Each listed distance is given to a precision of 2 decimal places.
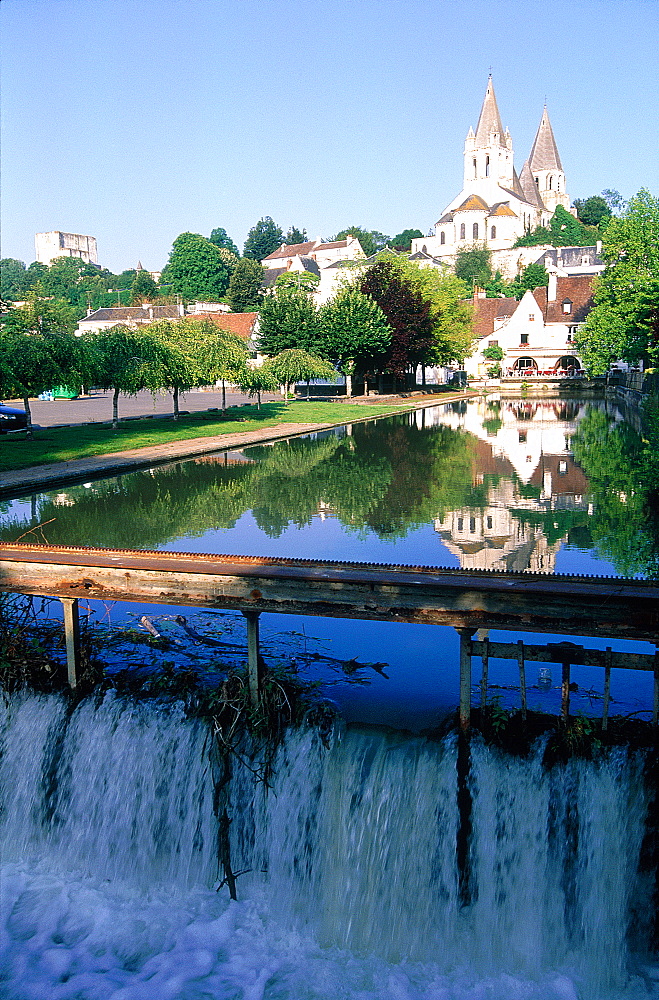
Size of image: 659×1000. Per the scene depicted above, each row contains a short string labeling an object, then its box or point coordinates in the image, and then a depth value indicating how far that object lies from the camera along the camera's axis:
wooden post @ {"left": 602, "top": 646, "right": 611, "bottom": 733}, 8.24
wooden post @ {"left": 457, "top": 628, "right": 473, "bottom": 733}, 8.73
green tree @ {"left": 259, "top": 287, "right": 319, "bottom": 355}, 61.62
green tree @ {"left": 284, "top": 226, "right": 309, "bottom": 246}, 181.00
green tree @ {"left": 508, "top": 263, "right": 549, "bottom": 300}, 127.33
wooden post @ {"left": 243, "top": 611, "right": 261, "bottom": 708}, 9.25
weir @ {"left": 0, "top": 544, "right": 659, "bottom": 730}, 8.57
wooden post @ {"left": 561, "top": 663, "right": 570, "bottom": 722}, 8.62
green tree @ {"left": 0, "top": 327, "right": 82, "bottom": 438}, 30.12
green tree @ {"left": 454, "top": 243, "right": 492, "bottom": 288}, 144.75
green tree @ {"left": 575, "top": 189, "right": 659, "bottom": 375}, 50.78
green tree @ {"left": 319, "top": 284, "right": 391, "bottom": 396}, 61.16
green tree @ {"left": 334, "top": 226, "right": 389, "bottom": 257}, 172.50
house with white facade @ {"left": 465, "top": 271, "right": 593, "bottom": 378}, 97.00
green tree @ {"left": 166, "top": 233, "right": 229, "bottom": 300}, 142.00
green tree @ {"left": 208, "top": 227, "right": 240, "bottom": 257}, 176.38
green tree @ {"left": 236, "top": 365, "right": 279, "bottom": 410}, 47.30
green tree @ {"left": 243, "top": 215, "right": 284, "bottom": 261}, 178.00
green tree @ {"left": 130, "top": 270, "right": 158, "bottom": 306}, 133.62
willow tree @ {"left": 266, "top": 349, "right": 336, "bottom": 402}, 56.53
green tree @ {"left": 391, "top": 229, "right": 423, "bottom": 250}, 189.50
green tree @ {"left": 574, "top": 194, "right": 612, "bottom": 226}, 182.38
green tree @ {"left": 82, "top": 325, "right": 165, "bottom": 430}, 36.00
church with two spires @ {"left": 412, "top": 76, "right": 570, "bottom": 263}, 155.38
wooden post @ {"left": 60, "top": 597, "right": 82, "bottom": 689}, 9.98
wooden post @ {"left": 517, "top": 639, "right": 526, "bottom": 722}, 8.59
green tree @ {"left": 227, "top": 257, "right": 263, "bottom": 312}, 124.19
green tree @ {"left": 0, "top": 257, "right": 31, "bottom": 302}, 183.27
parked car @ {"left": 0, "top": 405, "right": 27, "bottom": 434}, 38.03
